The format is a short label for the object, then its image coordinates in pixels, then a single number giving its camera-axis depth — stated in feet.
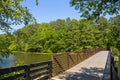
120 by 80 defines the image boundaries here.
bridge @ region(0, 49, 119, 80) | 9.44
